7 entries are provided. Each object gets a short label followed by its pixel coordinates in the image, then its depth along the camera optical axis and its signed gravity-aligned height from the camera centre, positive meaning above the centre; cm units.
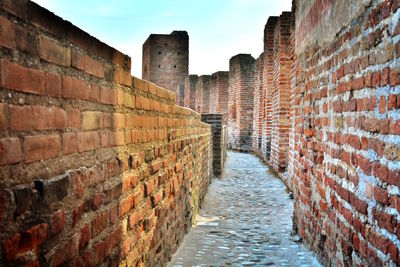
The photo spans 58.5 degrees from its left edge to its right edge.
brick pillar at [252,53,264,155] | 1374 +70
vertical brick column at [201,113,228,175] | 912 -26
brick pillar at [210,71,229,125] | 2117 +185
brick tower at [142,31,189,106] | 2677 +490
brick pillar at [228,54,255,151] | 1700 +118
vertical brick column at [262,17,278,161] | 1134 +145
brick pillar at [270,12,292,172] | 884 +76
